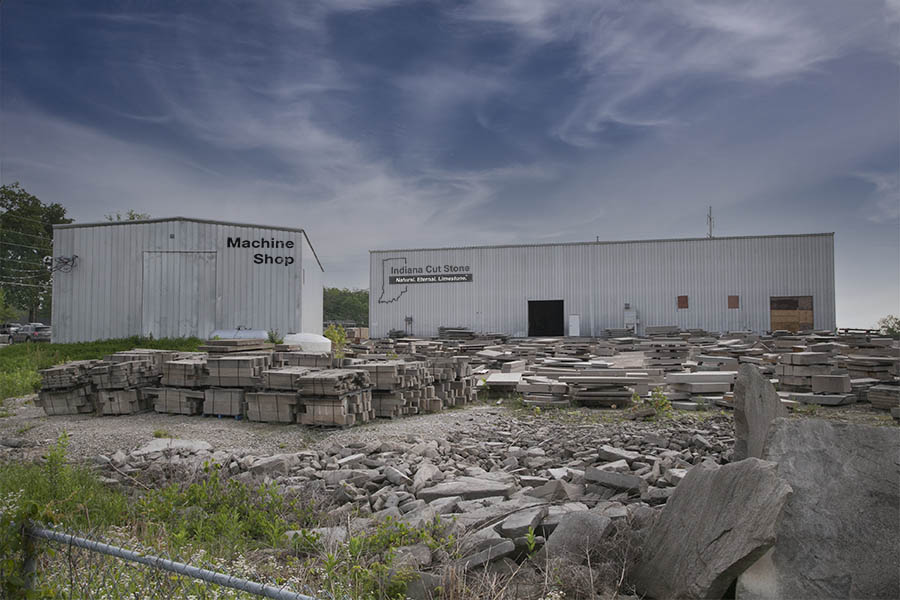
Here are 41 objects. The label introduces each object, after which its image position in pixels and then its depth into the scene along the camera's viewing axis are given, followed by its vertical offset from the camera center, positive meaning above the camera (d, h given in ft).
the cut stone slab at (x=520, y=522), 14.55 -5.60
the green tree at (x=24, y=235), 155.12 +23.76
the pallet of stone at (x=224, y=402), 37.32 -5.80
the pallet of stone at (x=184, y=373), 38.58 -3.97
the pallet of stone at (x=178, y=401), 38.68 -5.96
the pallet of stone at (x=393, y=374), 37.06 -4.01
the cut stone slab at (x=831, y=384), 42.19 -5.35
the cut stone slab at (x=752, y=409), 16.43 -2.90
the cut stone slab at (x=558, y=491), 18.93 -6.18
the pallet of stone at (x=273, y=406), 34.99 -5.78
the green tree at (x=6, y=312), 193.45 +2.07
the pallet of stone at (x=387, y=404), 37.70 -6.01
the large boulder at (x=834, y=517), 11.21 -4.39
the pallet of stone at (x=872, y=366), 46.37 -4.42
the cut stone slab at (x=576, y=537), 13.75 -5.66
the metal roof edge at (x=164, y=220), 78.18 +13.51
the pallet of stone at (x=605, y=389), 41.91 -5.70
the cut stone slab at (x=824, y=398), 41.24 -6.32
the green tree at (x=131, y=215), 180.04 +33.55
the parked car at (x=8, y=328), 148.27 -2.95
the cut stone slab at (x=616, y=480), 18.92 -5.78
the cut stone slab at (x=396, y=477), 22.16 -6.54
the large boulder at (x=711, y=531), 11.07 -4.66
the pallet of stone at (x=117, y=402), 39.81 -6.15
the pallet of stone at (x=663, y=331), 95.35 -2.67
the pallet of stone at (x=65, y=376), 39.93 -4.27
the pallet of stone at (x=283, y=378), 35.13 -3.96
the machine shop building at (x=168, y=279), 77.46 +5.46
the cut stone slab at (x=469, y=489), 19.34 -6.26
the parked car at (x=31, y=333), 133.39 -4.02
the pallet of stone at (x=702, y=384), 42.86 -5.43
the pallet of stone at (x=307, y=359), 41.65 -3.26
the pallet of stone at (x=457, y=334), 104.01 -3.36
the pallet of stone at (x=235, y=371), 37.29 -3.70
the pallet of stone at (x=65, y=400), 40.63 -6.14
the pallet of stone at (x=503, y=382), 48.65 -5.85
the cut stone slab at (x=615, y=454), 23.47 -6.00
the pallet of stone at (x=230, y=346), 47.34 -2.52
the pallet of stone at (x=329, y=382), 33.17 -4.03
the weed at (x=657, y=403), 37.76 -6.22
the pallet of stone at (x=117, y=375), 39.42 -4.17
